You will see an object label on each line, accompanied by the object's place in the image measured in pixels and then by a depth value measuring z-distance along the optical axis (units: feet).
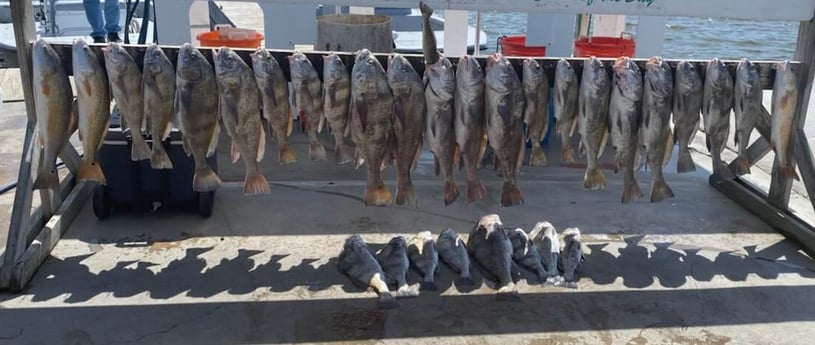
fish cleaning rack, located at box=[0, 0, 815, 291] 13.07
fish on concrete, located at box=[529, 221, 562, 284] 14.17
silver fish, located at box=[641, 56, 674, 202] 12.54
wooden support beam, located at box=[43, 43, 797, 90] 12.18
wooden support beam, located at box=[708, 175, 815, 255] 15.98
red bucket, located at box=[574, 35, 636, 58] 22.54
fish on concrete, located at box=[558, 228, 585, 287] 14.17
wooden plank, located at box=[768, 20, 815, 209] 14.98
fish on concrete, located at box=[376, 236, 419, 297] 13.35
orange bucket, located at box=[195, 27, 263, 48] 20.66
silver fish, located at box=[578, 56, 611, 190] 12.42
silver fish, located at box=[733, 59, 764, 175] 13.08
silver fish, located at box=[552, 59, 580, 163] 12.53
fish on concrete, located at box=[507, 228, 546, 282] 14.24
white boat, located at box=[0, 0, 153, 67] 38.27
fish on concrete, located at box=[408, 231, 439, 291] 13.73
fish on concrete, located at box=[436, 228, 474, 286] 13.88
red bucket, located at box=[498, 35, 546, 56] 23.43
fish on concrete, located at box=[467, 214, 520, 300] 13.39
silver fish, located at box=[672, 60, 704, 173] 12.78
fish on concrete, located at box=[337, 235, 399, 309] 13.02
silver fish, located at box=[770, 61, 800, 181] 13.57
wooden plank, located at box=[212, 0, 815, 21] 13.47
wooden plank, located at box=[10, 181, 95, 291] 13.17
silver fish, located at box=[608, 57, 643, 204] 12.46
